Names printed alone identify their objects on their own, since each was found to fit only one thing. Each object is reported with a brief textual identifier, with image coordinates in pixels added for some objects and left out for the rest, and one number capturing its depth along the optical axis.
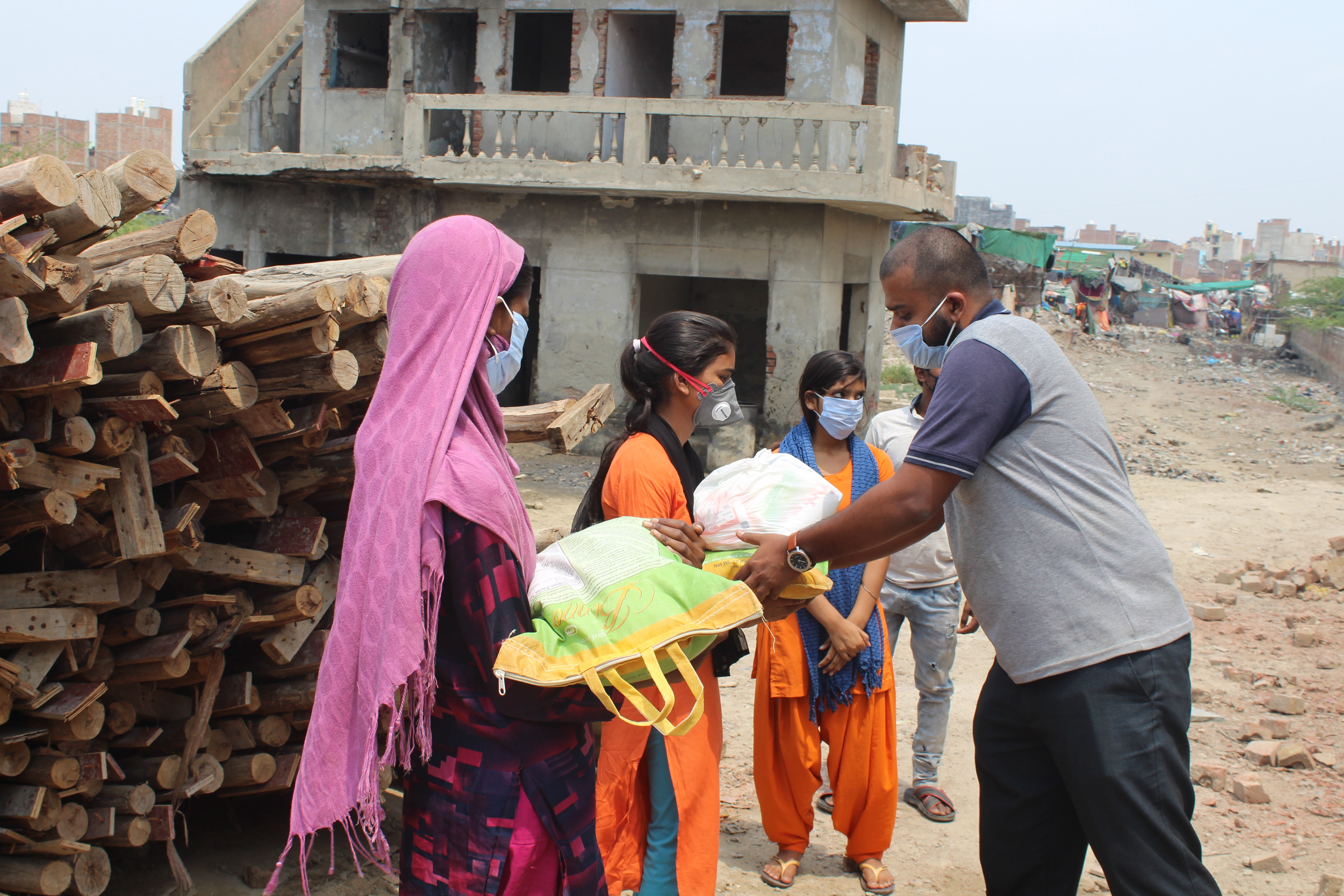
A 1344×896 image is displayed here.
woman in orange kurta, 2.94
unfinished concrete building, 12.32
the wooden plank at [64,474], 2.78
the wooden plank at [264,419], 3.24
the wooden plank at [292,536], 3.54
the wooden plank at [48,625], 2.84
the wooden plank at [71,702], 3.00
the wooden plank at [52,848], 3.04
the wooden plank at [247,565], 3.35
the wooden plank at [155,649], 3.23
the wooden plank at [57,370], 2.67
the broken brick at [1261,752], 5.01
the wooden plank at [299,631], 3.57
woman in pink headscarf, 1.91
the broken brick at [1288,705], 5.68
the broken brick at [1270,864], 3.95
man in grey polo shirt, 2.26
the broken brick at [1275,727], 5.34
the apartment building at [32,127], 29.53
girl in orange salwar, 3.67
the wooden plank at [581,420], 4.34
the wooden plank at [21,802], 2.98
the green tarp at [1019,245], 28.31
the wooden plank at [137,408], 2.88
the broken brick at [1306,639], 6.94
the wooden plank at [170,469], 3.07
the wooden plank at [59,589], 2.93
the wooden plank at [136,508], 3.02
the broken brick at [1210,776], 4.71
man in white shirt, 4.26
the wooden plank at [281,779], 3.64
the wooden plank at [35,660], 2.90
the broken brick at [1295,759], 4.97
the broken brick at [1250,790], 4.56
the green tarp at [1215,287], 39.69
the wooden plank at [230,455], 3.27
